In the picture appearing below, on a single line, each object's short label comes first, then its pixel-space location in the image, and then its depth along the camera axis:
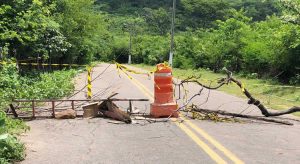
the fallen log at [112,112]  11.47
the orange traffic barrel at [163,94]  12.20
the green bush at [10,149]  7.04
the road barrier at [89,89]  15.75
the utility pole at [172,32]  43.46
